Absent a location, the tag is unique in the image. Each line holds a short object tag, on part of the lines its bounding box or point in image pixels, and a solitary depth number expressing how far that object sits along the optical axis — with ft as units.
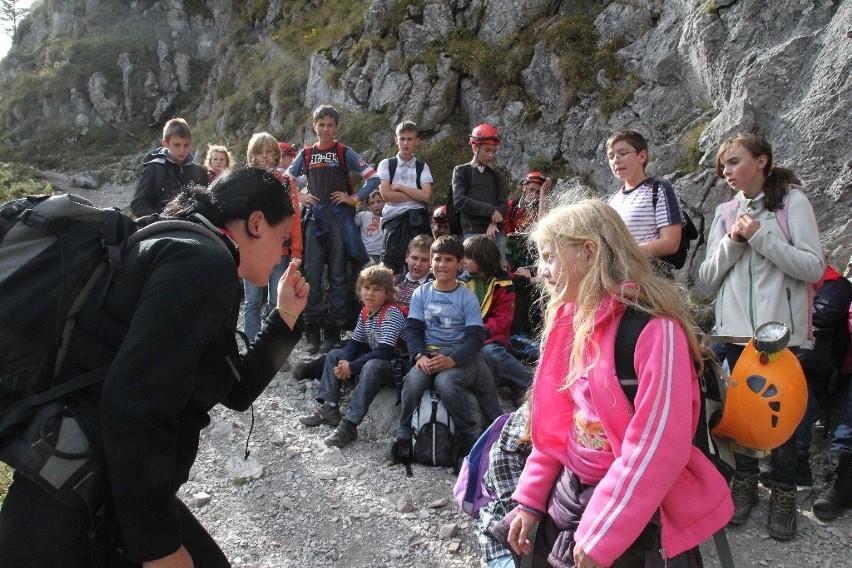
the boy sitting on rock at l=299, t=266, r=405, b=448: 16.71
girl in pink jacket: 6.48
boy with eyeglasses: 14.58
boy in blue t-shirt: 15.61
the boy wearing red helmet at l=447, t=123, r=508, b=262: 22.70
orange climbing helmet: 8.43
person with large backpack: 4.87
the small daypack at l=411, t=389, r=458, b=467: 15.29
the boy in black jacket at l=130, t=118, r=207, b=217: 20.68
